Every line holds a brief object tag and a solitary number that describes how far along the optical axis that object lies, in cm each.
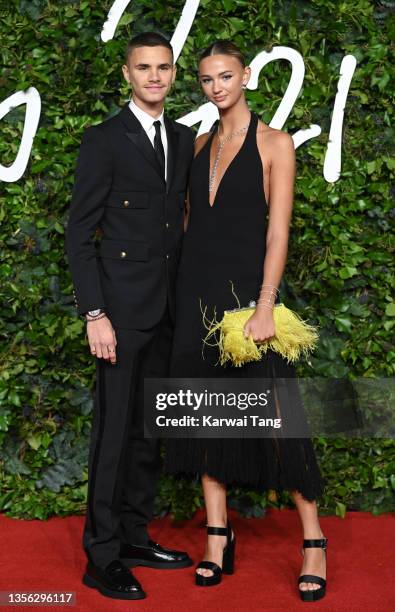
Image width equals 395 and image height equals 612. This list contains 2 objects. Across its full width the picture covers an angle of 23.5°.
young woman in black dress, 313
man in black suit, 317
